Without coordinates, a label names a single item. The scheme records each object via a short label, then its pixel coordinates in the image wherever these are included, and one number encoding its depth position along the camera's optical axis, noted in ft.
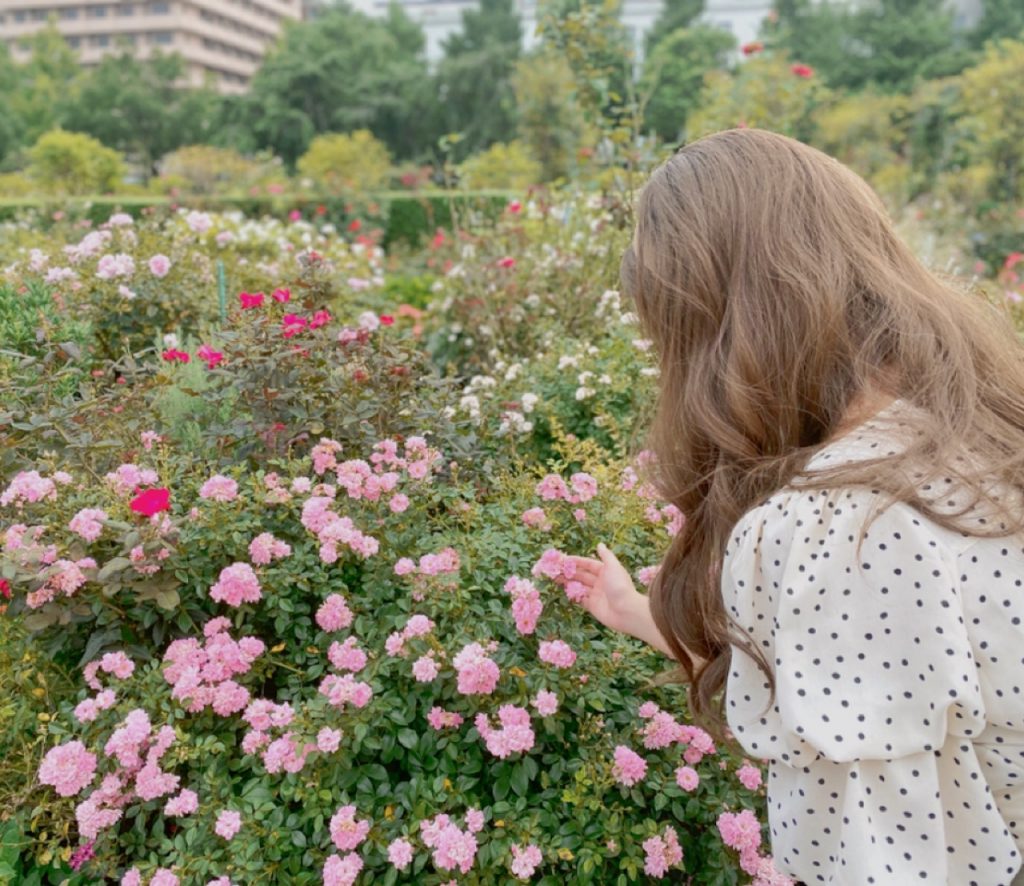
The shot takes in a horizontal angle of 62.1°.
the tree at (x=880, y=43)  104.58
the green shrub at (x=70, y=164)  44.01
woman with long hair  3.15
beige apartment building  183.93
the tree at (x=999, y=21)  108.47
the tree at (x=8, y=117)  89.52
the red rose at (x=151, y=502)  4.91
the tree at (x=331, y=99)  107.14
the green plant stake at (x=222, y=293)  9.38
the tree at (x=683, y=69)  99.30
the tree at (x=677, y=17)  122.83
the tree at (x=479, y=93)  103.24
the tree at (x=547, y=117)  39.24
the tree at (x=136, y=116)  103.14
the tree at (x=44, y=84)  98.27
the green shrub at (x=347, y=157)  48.24
